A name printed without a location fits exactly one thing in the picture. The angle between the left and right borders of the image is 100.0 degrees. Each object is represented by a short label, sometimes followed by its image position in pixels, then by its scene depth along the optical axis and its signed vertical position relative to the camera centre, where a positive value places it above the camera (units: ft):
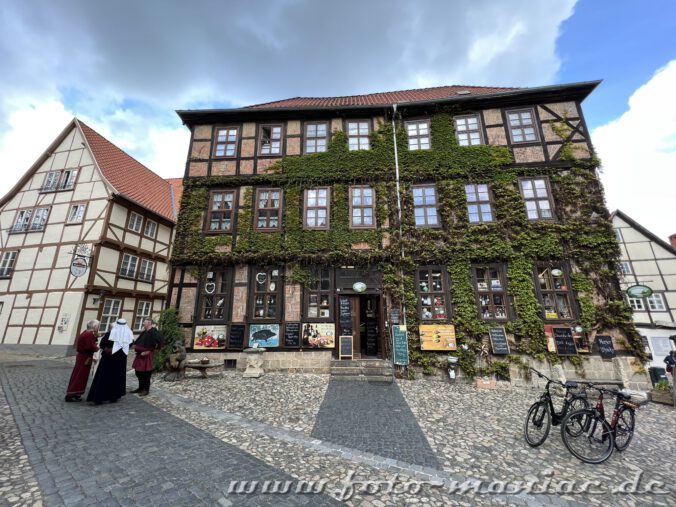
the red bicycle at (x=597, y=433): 14.28 -5.75
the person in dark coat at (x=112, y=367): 20.21 -2.86
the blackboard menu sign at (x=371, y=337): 35.88 -1.40
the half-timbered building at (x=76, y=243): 44.91 +14.53
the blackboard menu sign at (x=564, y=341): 29.63 -1.68
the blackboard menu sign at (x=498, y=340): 30.04 -1.57
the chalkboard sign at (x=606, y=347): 29.43 -2.30
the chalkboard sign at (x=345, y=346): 32.01 -2.22
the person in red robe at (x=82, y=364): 20.59 -2.61
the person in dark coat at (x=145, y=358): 22.82 -2.46
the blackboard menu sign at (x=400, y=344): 30.60 -2.01
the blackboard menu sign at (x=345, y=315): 33.37 +1.25
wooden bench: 28.04 -3.79
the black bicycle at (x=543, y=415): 15.79 -5.10
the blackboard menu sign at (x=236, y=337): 33.01 -1.18
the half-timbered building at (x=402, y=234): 31.37 +10.92
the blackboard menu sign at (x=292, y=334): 32.76 -0.88
